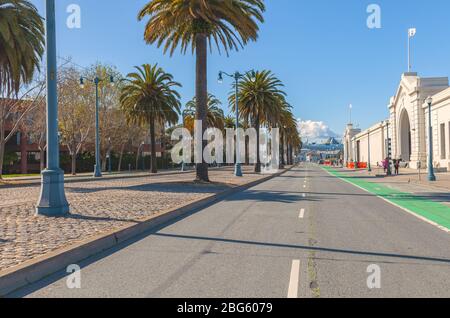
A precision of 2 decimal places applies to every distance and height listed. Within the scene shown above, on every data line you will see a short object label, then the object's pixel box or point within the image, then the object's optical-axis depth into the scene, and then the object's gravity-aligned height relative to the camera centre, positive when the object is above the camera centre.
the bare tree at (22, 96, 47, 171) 44.84 +4.35
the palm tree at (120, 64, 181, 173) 46.81 +6.92
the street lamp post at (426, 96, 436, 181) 30.24 -0.13
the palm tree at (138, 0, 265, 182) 23.45 +7.76
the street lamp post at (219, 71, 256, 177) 37.81 +1.16
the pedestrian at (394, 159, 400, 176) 45.64 -0.41
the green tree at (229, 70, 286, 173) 48.88 +7.10
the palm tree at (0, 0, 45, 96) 26.19 +7.56
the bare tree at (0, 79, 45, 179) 32.16 +4.89
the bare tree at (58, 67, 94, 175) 45.12 +5.89
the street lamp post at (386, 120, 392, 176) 42.64 -0.71
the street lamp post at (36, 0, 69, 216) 11.41 +0.37
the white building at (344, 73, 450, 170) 49.62 +5.29
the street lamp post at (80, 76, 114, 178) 38.44 -0.01
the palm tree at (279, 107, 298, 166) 67.56 +6.11
